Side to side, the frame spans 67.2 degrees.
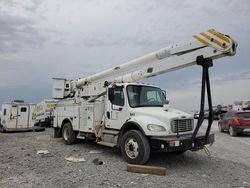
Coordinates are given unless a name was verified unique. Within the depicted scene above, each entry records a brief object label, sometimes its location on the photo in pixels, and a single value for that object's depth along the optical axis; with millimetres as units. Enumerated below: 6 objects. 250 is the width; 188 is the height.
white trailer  13089
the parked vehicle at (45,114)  16741
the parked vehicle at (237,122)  10762
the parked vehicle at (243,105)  27177
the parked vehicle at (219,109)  27384
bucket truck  5081
